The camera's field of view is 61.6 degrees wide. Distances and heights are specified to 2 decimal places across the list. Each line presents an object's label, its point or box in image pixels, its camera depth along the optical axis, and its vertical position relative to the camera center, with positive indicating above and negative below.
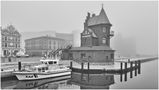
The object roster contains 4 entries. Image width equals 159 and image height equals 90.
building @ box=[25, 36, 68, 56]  65.06 +0.32
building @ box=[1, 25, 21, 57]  51.41 +1.93
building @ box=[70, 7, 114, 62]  37.59 +1.11
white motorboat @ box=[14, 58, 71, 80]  22.94 -4.79
